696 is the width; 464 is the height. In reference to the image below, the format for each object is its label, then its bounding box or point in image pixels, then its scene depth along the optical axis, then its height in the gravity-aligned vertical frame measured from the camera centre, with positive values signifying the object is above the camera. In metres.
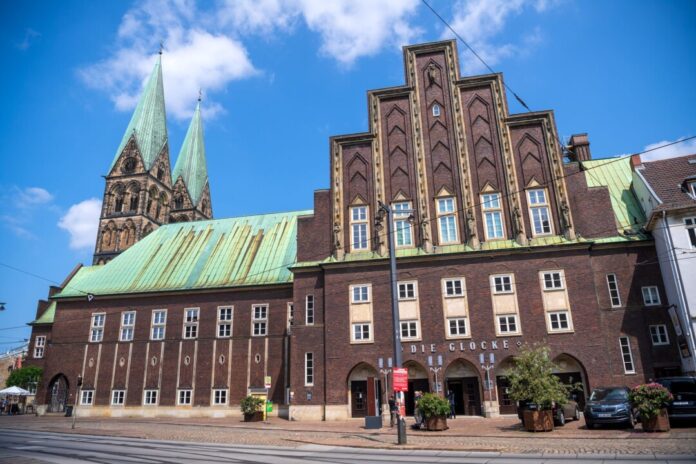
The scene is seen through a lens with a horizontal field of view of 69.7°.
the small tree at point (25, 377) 49.47 +2.73
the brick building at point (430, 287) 30.06 +6.93
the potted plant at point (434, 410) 22.97 -0.74
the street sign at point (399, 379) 19.02 +0.56
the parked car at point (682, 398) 19.92 -0.46
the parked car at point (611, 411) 20.55 -0.90
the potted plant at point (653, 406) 18.50 -0.67
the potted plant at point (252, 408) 32.47 -0.55
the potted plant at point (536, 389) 21.14 +0.05
